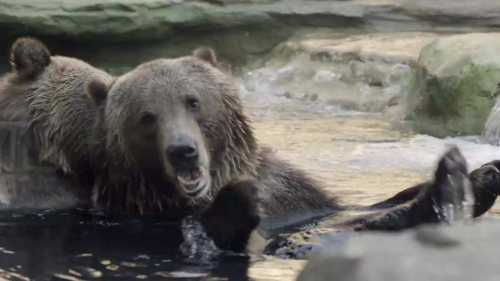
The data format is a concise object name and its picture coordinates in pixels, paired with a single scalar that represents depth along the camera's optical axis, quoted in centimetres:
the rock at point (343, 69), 2339
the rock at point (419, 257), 612
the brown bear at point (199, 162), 1195
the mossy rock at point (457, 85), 1995
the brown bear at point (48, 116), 1358
